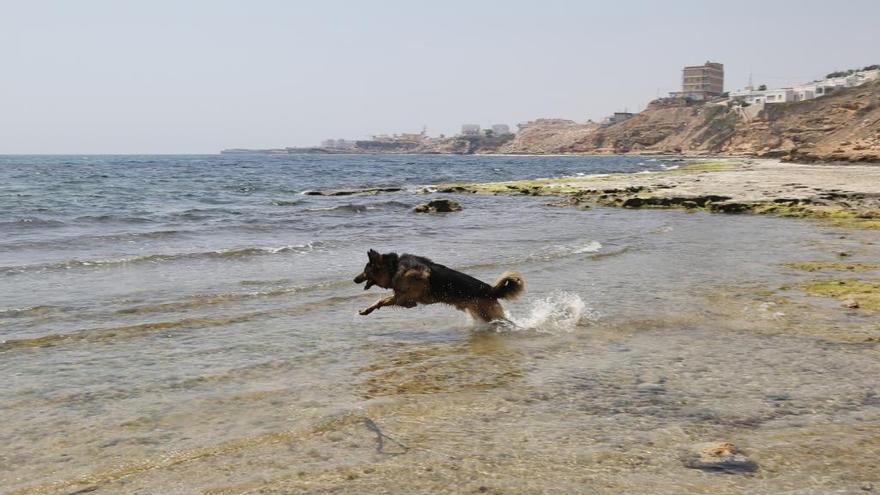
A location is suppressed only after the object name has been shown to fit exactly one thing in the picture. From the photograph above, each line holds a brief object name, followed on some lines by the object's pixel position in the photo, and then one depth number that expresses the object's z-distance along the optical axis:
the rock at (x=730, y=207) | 26.02
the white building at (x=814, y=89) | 183.50
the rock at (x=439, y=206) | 30.22
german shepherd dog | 9.78
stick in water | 5.26
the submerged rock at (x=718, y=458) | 4.80
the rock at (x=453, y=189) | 43.42
